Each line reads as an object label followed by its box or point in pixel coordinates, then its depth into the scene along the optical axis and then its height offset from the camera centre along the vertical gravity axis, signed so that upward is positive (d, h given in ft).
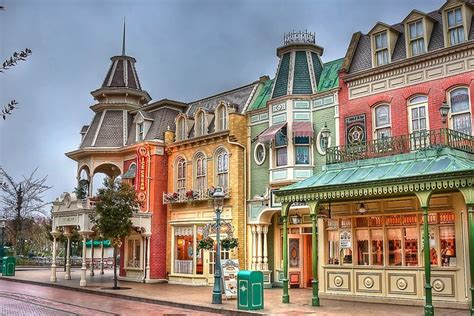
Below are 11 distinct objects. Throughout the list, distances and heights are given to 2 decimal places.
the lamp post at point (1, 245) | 128.85 -3.20
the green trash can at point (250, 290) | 53.62 -6.09
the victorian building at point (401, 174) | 52.19 +5.35
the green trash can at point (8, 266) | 107.65 -6.85
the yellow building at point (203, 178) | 83.10 +8.68
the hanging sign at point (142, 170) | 92.68 +10.52
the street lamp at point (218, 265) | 59.47 -3.98
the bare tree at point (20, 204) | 150.20 +8.23
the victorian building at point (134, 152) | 92.63 +14.62
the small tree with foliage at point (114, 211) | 80.53 +3.02
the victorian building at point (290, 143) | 74.28 +12.37
